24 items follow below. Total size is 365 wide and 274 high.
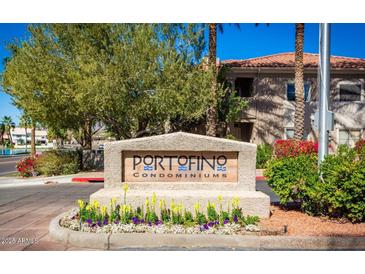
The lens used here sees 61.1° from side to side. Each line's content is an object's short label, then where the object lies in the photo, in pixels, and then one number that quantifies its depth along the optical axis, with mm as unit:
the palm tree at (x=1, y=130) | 88675
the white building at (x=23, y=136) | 103475
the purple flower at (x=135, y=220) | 5203
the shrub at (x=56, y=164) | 14676
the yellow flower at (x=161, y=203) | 5454
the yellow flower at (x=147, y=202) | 5457
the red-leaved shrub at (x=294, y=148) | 15141
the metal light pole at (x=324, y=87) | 6465
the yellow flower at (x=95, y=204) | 5371
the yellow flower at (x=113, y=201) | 5555
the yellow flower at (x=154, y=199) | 5473
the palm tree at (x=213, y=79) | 14324
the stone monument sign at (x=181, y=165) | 6145
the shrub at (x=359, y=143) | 17372
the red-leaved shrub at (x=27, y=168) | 14766
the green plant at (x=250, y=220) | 5230
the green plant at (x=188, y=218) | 5214
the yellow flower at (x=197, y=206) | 5387
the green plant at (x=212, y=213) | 5277
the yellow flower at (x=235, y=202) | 5547
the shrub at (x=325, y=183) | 5282
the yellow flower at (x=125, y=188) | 5745
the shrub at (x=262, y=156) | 16288
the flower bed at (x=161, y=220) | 5035
